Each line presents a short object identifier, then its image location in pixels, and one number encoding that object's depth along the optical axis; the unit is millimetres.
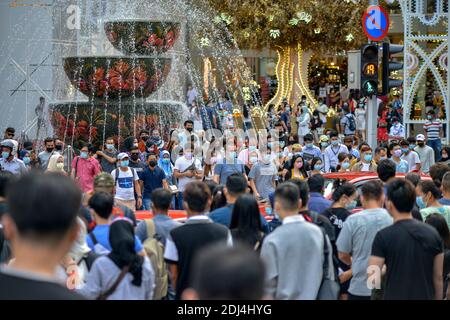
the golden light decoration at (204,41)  37094
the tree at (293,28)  34531
